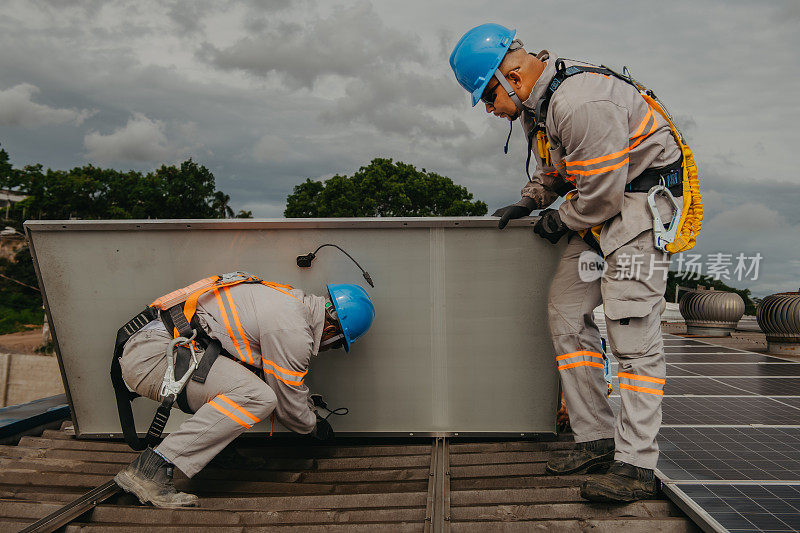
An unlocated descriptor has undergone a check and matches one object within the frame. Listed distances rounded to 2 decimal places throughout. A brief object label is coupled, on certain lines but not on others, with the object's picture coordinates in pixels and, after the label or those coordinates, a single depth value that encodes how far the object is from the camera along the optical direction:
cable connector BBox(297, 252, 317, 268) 3.56
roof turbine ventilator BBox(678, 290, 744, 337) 11.51
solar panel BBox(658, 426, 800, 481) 3.07
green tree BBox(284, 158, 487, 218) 38.28
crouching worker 2.82
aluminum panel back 3.56
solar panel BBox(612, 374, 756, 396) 5.27
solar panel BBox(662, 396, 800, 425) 4.20
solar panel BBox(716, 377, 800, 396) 5.34
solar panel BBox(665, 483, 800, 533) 2.47
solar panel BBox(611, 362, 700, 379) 6.32
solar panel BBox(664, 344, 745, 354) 8.66
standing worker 2.75
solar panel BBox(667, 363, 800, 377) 6.50
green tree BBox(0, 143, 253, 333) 42.25
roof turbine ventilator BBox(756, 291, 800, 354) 8.79
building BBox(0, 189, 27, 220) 53.79
